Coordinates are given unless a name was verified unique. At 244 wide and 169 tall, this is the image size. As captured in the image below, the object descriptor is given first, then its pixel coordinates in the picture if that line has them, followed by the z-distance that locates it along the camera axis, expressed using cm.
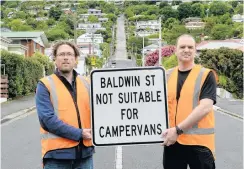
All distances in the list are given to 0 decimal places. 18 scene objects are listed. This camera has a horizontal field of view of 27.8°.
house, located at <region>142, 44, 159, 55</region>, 14438
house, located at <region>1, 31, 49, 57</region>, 5634
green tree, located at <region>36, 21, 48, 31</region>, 16050
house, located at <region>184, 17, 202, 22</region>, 17612
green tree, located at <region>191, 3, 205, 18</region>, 19490
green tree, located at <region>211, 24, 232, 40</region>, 12612
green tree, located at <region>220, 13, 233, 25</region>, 14940
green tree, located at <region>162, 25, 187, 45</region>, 11829
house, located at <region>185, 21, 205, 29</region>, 16370
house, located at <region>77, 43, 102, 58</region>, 13919
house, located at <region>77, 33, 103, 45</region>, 16323
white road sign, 433
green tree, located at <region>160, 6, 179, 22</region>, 18492
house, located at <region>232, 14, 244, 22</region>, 16536
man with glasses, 429
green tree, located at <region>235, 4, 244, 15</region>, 18688
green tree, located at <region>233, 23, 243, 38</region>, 11852
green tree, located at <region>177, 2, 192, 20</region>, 19638
